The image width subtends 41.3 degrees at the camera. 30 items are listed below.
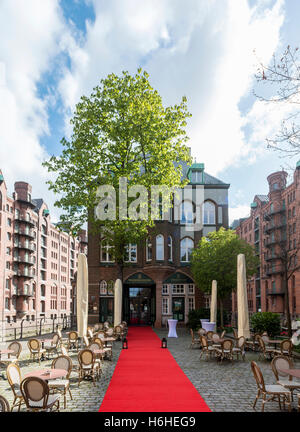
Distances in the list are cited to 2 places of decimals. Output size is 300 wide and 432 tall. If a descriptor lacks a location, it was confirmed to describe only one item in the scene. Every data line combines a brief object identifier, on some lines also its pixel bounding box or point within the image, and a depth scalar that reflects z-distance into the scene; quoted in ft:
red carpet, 30.07
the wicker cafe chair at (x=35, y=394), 26.81
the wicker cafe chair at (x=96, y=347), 48.45
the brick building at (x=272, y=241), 180.96
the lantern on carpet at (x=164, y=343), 70.87
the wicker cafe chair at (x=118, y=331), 77.51
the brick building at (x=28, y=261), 196.44
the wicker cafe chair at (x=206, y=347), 56.51
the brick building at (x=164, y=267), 124.77
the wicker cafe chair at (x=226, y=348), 53.42
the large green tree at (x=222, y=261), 97.76
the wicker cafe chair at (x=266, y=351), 54.39
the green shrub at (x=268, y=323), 73.11
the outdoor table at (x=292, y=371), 31.03
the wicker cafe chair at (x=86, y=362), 40.70
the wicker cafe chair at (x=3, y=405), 21.95
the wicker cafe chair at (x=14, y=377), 29.49
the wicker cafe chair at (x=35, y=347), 52.95
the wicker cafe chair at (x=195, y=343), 70.69
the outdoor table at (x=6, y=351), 46.57
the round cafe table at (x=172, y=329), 91.86
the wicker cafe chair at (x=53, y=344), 57.31
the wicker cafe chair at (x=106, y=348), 52.03
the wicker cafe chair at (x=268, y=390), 29.76
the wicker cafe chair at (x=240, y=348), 54.44
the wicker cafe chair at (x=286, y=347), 53.47
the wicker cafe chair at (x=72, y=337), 68.08
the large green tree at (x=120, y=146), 78.28
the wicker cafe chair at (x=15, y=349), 48.96
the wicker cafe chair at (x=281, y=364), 34.04
